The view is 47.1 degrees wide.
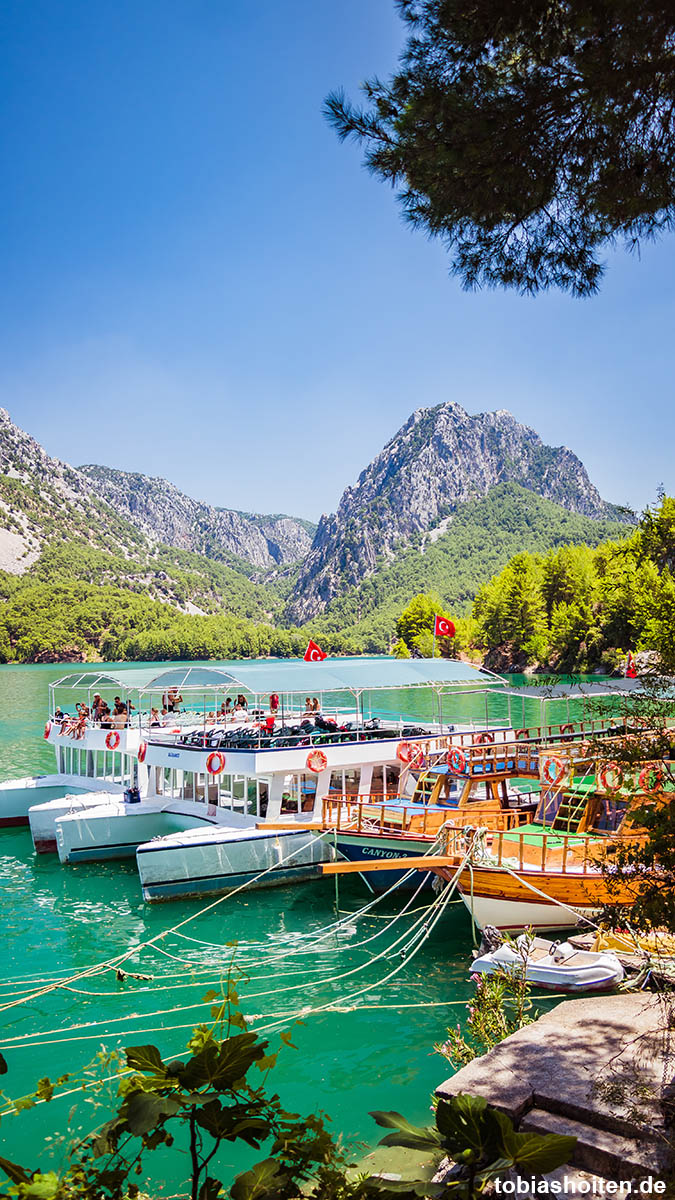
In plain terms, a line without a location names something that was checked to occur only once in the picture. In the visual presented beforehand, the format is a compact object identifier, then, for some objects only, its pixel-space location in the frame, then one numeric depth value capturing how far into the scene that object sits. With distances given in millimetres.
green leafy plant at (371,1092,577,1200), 2451
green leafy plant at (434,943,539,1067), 7379
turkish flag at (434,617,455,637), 23223
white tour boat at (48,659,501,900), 18250
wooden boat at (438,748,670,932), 13070
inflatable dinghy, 11195
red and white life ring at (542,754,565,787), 16672
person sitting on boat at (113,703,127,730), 25095
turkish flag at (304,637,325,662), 25059
